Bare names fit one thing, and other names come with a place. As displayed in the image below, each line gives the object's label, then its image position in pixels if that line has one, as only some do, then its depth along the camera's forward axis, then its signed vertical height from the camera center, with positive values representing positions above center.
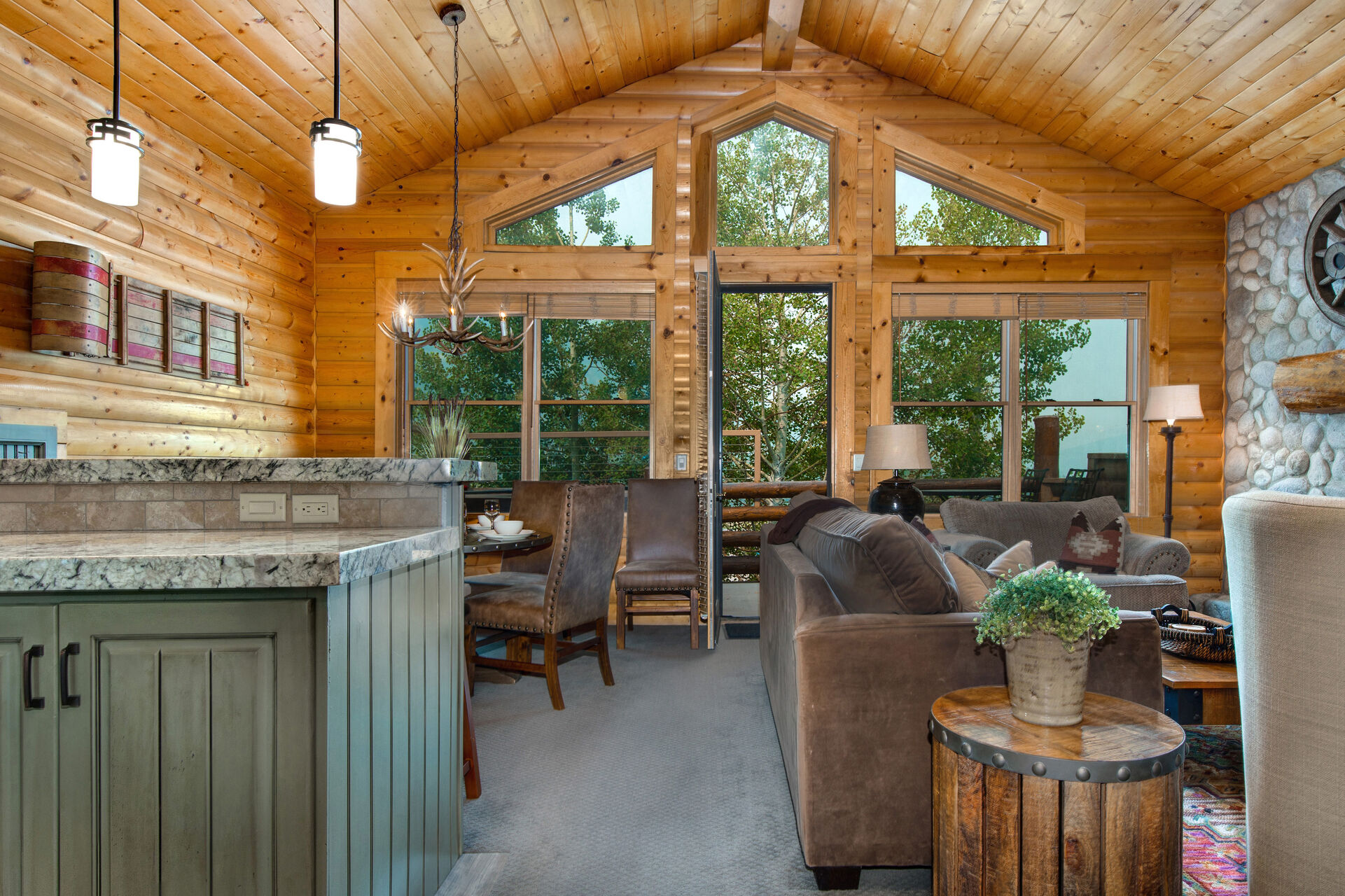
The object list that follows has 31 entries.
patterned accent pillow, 3.86 -0.51
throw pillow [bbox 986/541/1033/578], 2.36 -0.37
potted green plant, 1.48 -0.37
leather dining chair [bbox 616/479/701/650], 4.49 -0.52
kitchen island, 1.20 -0.45
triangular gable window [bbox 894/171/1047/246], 5.08 +1.56
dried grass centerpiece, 3.75 +0.09
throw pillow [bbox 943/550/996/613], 2.14 -0.41
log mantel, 3.73 +0.35
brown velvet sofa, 1.86 -0.69
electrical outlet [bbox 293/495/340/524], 1.64 -0.14
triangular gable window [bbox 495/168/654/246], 5.12 +1.54
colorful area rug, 1.90 -1.08
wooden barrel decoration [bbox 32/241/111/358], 2.73 +0.55
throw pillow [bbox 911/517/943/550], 3.04 -0.33
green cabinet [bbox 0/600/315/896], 1.24 -0.53
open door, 4.24 -0.06
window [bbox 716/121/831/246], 5.15 +1.82
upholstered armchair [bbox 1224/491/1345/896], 1.04 -0.35
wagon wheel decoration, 3.81 +1.01
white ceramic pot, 1.50 -0.47
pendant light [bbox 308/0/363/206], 2.02 +0.79
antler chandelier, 3.50 +0.61
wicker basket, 2.52 -0.66
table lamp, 4.27 -0.06
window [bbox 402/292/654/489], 5.08 +0.37
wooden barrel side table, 1.34 -0.67
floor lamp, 4.39 +0.27
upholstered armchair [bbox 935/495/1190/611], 3.89 -0.49
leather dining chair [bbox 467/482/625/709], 3.17 -0.66
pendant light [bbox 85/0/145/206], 1.92 +0.75
